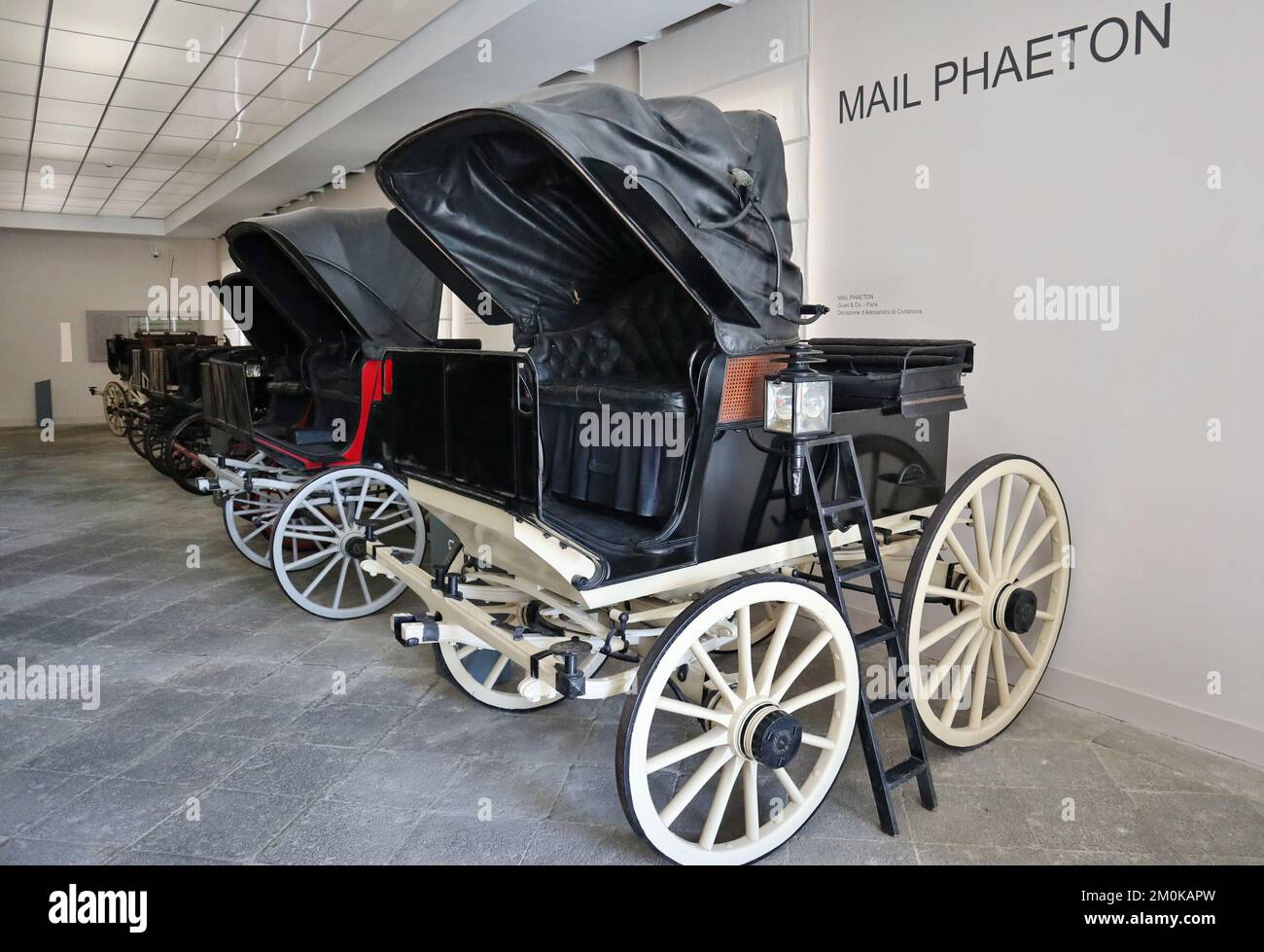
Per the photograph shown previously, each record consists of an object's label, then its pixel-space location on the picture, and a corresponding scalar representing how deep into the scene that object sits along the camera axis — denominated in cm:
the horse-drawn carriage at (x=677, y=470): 224
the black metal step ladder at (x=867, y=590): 244
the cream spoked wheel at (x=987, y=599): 267
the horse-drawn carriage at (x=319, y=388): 440
